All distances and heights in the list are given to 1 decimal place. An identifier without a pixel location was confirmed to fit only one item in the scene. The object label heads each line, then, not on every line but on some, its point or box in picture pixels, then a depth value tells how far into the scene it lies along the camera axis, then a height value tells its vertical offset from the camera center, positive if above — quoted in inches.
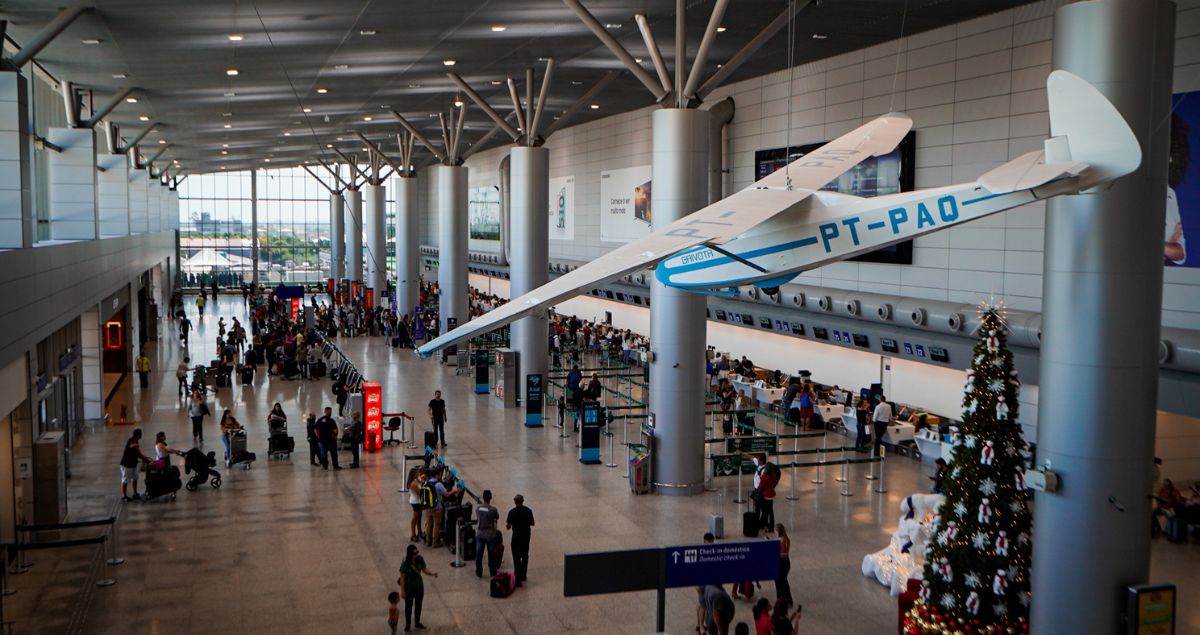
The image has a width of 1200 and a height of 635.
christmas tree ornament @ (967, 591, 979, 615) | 397.4 -135.9
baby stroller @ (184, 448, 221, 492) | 678.5 -145.6
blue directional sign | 329.4 -104.1
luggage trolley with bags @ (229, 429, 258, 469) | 740.6 -147.1
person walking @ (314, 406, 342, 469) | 743.1 -133.4
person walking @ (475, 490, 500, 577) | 494.3 -138.3
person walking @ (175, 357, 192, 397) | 1052.5 -127.2
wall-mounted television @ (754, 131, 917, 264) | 872.3 +78.0
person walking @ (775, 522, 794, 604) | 451.5 -142.8
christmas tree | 396.2 -100.5
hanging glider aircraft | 290.4 +18.0
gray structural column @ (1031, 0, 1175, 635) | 350.9 -27.4
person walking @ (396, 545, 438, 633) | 430.9 -143.2
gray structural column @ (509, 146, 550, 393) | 1016.2 +21.2
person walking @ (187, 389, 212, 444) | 838.5 -135.5
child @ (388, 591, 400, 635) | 413.2 -149.4
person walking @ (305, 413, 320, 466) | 754.2 -141.2
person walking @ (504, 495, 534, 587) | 486.0 -135.7
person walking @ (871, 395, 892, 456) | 804.0 -126.1
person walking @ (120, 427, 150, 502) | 648.4 -136.1
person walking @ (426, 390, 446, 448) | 813.9 -128.5
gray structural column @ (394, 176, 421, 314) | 1675.7 +17.8
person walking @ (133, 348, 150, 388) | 1133.2 -132.4
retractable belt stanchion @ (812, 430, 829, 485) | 716.7 -159.2
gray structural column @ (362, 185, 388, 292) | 1941.4 -44.1
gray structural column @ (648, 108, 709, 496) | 671.1 -50.4
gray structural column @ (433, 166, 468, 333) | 1357.0 +21.7
